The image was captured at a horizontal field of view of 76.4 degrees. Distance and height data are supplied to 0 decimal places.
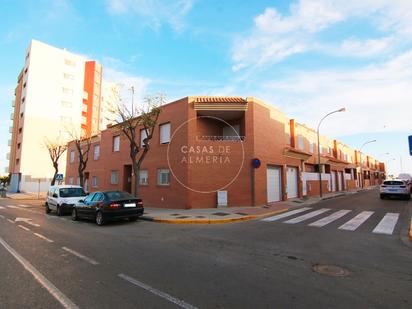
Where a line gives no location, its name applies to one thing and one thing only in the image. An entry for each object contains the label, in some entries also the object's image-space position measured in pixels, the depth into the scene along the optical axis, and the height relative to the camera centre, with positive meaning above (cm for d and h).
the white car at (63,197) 1530 -103
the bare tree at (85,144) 2778 +413
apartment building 4384 +1347
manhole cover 493 -171
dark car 1123 -115
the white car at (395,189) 2014 -44
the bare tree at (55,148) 2769 +357
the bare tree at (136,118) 1538 +379
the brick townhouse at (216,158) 1619 +164
